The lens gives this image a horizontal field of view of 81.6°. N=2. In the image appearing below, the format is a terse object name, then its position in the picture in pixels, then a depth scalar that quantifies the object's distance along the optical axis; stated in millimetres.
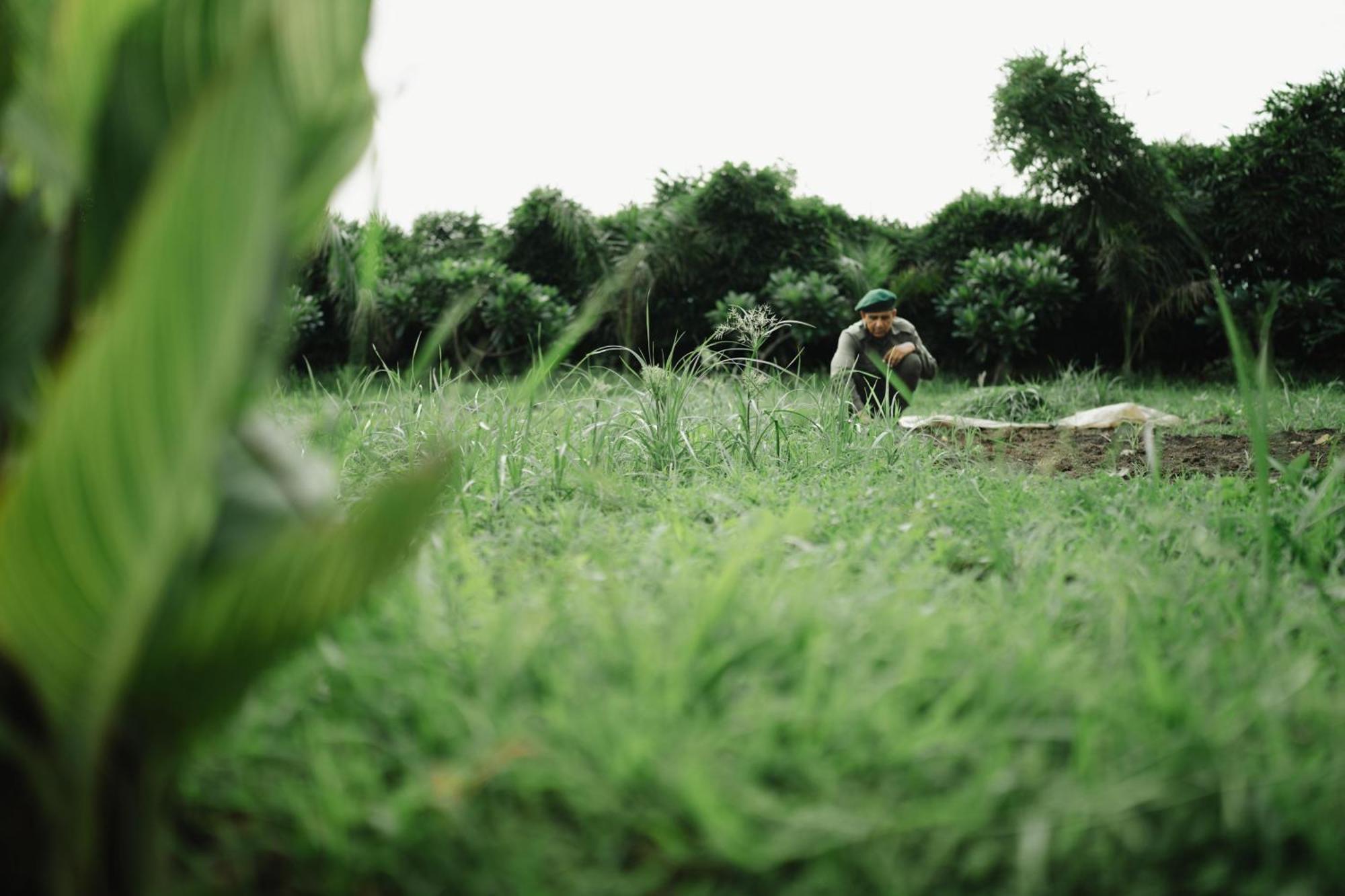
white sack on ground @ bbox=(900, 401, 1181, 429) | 4543
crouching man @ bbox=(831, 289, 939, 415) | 5496
